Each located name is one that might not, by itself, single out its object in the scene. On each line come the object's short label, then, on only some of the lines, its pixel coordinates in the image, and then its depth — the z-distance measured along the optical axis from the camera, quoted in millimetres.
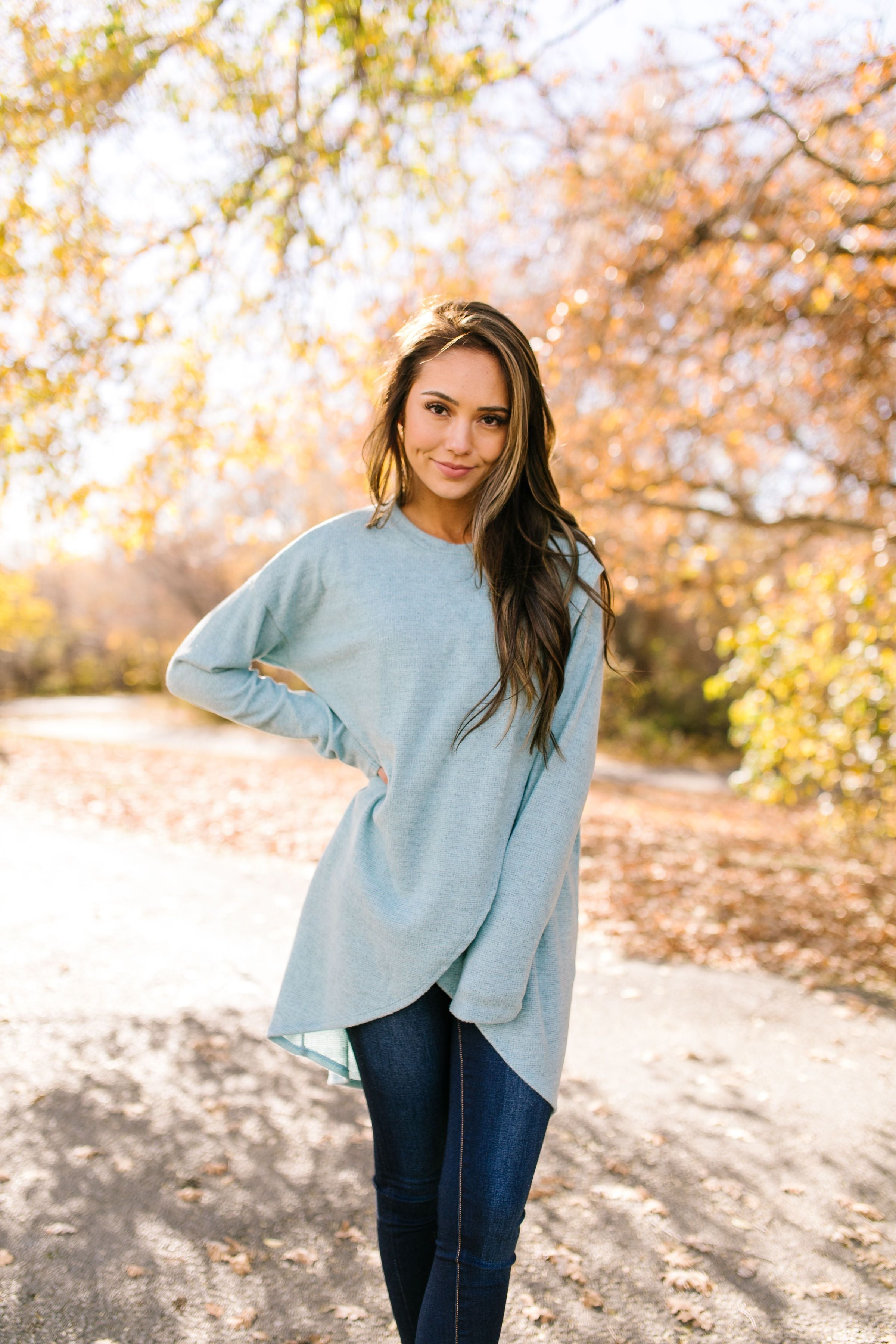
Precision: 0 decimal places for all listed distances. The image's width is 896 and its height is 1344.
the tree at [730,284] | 4930
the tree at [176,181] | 4387
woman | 1604
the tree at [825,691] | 5648
